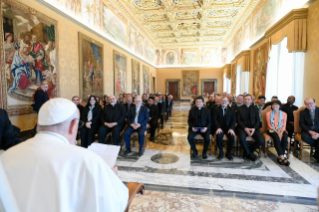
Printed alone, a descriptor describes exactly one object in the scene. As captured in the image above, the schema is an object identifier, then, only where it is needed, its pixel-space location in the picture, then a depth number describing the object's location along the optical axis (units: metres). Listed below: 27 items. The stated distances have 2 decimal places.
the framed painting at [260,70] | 8.68
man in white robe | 1.01
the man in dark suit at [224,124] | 4.75
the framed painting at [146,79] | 17.45
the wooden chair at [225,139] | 4.87
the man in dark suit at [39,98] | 5.20
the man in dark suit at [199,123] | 4.87
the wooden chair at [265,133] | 4.71
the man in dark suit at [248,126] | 4.65
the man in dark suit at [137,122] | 5.18
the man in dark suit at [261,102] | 6.35
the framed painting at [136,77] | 14.13
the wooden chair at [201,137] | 4.87
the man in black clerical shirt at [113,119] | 5.32
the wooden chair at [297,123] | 4.93
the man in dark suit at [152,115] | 6.71
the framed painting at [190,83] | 22.09
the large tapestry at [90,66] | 7.59
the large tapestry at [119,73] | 10.79
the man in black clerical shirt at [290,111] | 5.55
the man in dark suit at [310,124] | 4.51
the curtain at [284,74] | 5.96
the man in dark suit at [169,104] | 10.94
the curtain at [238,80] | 13.45
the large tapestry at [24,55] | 4.52
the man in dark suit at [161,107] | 8.32
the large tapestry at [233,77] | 14.58
